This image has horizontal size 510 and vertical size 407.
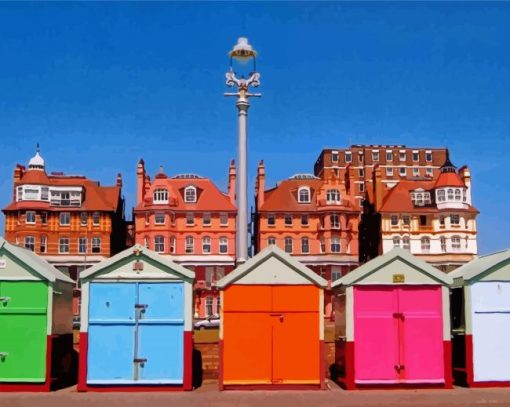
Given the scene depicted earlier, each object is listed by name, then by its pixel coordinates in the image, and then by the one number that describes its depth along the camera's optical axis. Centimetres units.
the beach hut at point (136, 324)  1878
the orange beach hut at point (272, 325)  1892
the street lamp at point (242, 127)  2467
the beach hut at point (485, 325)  1920
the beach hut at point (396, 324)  1903
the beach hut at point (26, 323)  1872
